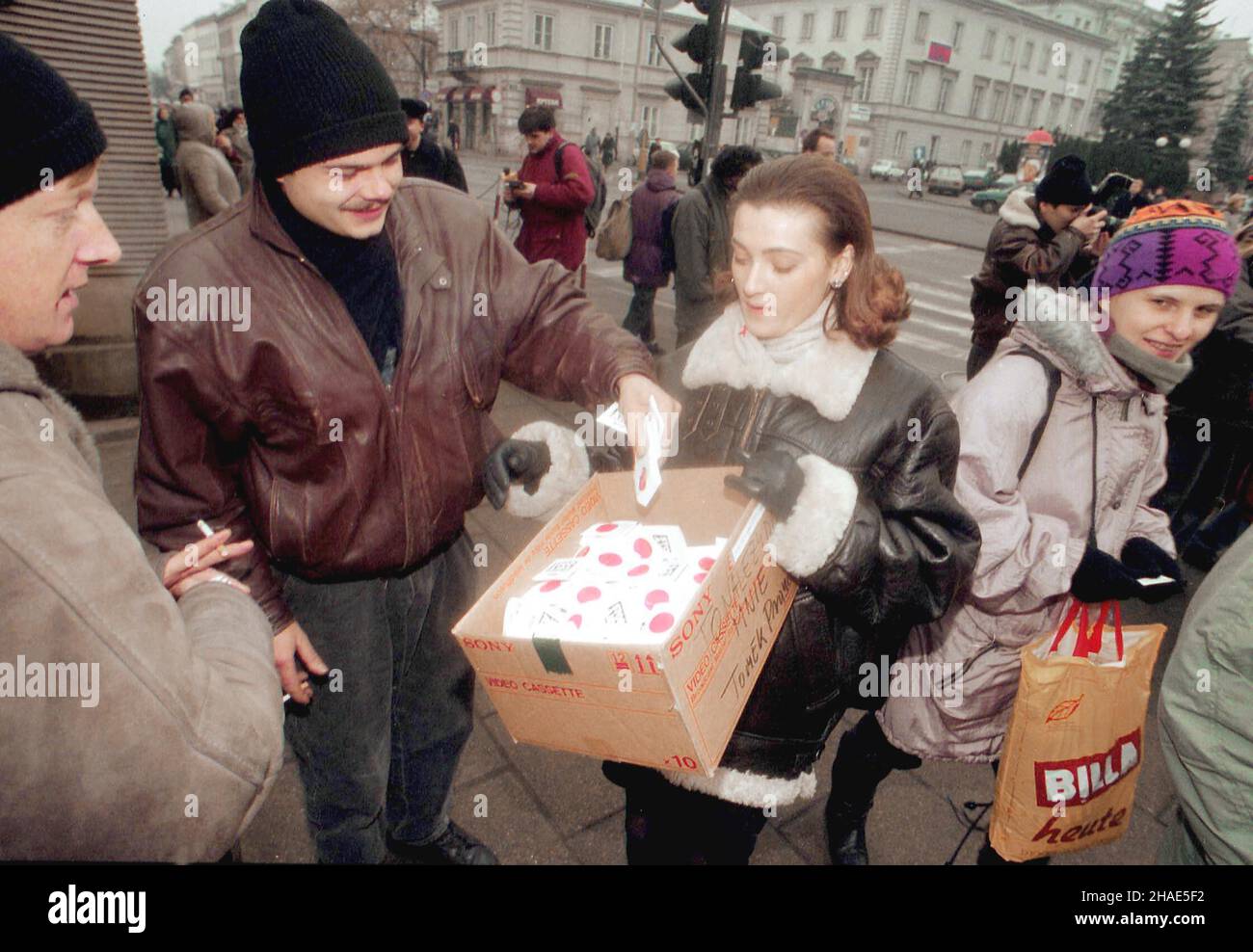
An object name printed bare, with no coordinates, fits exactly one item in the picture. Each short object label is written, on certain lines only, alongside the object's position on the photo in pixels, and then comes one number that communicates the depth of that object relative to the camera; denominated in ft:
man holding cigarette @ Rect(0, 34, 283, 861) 2.74
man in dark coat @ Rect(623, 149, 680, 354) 23.12
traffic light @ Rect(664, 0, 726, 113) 20.87
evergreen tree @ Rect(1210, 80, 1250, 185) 133.28
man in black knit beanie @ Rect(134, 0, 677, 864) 5.13
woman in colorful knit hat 6.42
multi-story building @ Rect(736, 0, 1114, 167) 174.09
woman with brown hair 5.64
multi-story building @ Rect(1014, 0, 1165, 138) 217.15
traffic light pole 20.78
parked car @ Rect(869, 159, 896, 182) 140.90
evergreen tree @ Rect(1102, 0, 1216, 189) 125.08
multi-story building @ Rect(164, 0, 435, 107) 129.59
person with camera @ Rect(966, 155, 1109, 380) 14.89
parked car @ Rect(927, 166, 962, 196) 117.70
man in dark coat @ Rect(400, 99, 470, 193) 20.40
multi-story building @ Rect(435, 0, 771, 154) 141.90
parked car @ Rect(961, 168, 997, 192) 123.69
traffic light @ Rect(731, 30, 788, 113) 22.65
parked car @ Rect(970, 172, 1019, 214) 93.30
